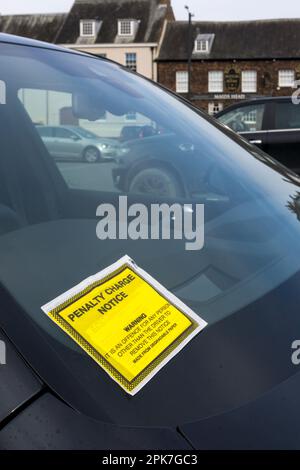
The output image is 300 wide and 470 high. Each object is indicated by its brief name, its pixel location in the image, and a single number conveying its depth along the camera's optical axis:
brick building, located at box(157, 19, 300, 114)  43.06
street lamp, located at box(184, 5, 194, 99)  35.81
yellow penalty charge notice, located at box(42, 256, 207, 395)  0.99
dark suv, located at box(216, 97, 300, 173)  9.02
